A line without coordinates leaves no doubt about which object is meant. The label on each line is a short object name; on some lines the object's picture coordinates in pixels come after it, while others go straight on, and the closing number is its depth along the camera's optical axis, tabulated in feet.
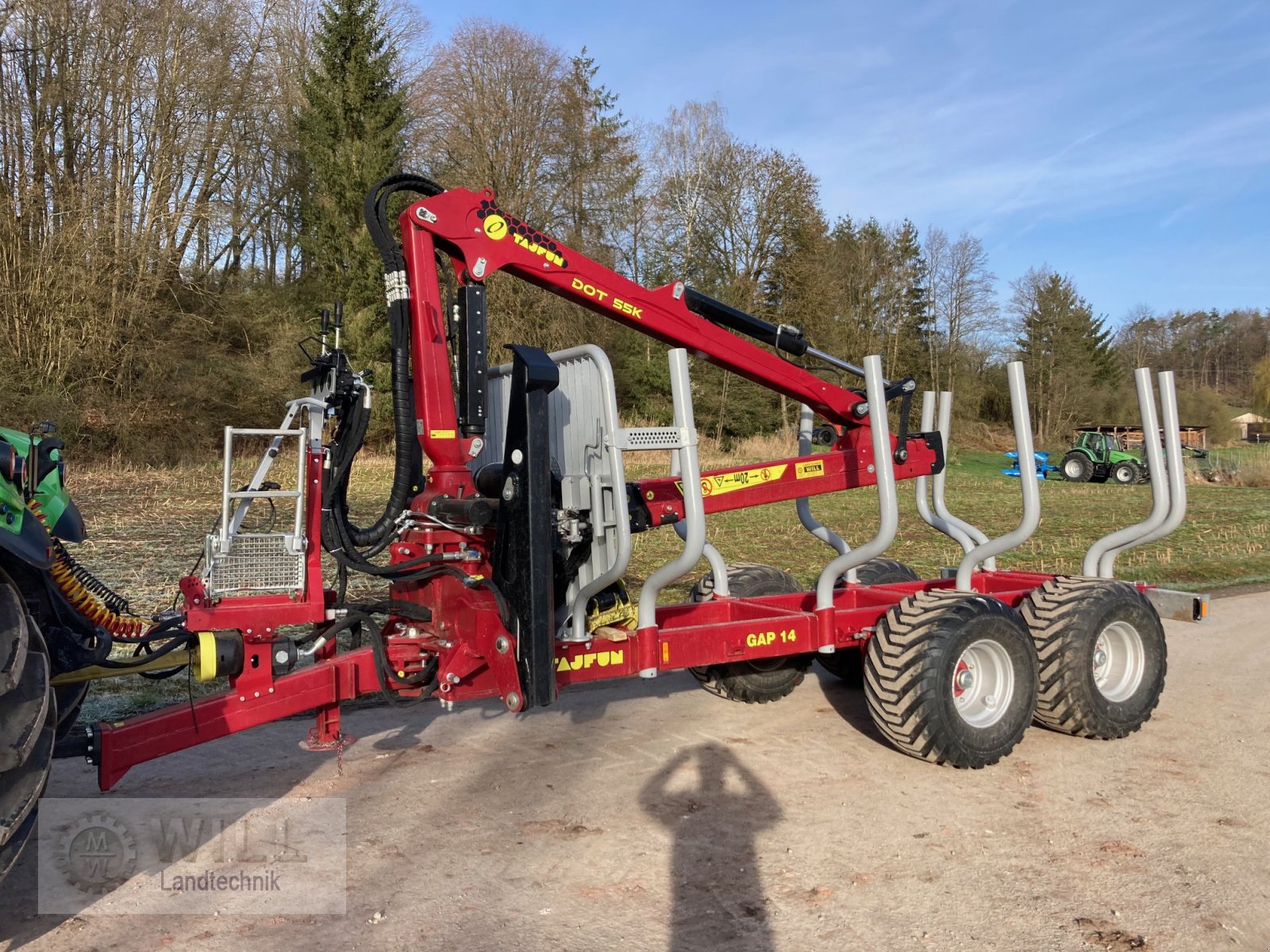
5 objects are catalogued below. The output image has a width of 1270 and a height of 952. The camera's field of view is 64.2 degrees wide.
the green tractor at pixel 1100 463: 102.37
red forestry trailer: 13.78
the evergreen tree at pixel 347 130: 95.66
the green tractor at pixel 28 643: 10.02
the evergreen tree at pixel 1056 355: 159.74
